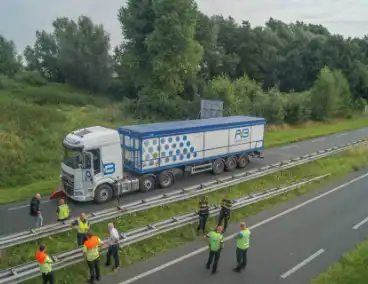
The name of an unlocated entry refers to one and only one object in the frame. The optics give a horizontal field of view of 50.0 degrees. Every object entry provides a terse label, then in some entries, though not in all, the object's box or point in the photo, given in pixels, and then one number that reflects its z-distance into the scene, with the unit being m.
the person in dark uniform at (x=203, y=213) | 14.92
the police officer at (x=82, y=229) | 13.20
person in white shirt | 12.19
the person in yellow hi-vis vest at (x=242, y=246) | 12.38
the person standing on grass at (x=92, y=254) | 11.42
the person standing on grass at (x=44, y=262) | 10.72
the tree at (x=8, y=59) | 69.00
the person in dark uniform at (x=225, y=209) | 15.25
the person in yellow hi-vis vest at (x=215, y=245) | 12.13
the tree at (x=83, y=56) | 61.94
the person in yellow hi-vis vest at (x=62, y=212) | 14.61
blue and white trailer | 18.05
